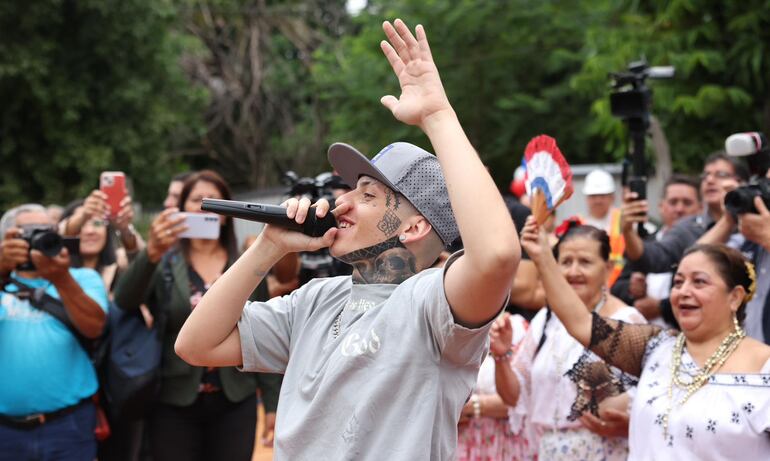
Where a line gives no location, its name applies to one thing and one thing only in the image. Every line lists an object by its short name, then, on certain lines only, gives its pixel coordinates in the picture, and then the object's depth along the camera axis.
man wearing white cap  7.38
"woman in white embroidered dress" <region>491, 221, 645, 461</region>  4.10
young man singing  2.25
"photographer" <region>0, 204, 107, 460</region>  4.57
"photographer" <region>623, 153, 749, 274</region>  5.20
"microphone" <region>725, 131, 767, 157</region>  4.22
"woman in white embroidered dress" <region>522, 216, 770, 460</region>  3.39
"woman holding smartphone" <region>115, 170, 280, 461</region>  4.77
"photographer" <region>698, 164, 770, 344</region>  3.94
